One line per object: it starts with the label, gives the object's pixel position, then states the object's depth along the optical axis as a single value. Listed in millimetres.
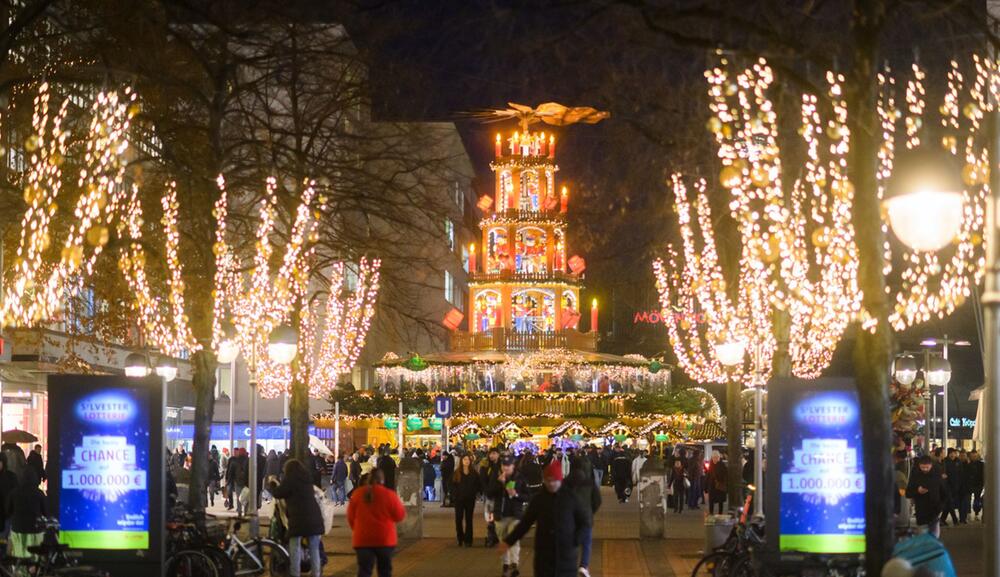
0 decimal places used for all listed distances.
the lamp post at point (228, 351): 30520
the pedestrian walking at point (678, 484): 48406
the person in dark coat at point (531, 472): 32594
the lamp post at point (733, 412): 29594
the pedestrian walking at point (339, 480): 46562
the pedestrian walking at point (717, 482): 42344
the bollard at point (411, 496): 33406
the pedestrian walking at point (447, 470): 46344
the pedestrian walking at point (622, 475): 53562
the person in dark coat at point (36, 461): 34072
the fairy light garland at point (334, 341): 34281
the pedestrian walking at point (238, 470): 40844
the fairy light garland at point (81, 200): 18500
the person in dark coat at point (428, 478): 50688
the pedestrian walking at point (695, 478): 50125
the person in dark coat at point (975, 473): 40469
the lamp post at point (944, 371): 42750
